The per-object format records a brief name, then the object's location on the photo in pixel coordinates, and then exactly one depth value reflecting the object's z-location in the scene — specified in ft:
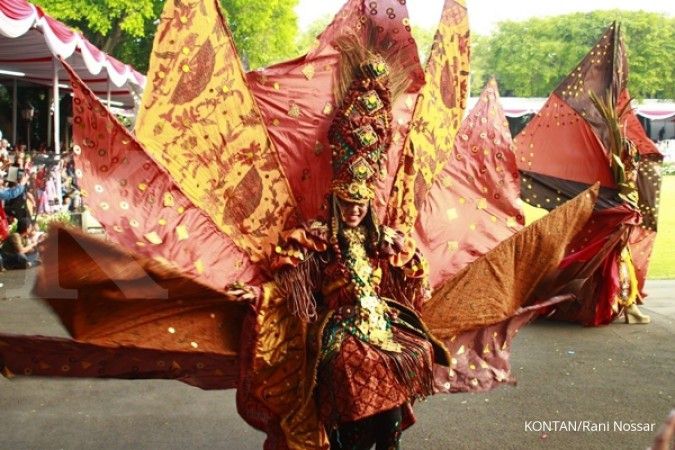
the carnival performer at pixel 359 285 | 10.16
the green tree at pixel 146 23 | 57.21
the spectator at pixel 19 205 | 30.81
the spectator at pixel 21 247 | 30.76
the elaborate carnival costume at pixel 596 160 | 22.39
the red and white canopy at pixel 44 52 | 27.37
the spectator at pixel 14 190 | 28.55
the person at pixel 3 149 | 29.89
